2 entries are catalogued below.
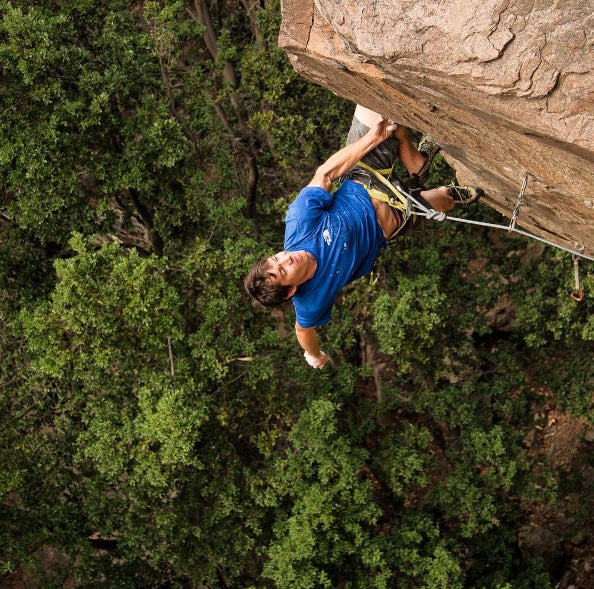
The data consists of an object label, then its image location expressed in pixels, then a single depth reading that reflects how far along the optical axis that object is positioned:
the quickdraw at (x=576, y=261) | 5.87
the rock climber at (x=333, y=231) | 5.52
